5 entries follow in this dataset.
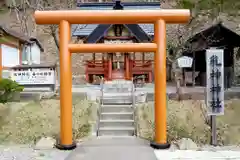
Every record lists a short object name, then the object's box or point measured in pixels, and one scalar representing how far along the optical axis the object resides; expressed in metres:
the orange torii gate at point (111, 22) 5.21
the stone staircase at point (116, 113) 5.93
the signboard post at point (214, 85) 5.30
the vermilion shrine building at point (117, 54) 11.13
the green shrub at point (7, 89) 7.07
